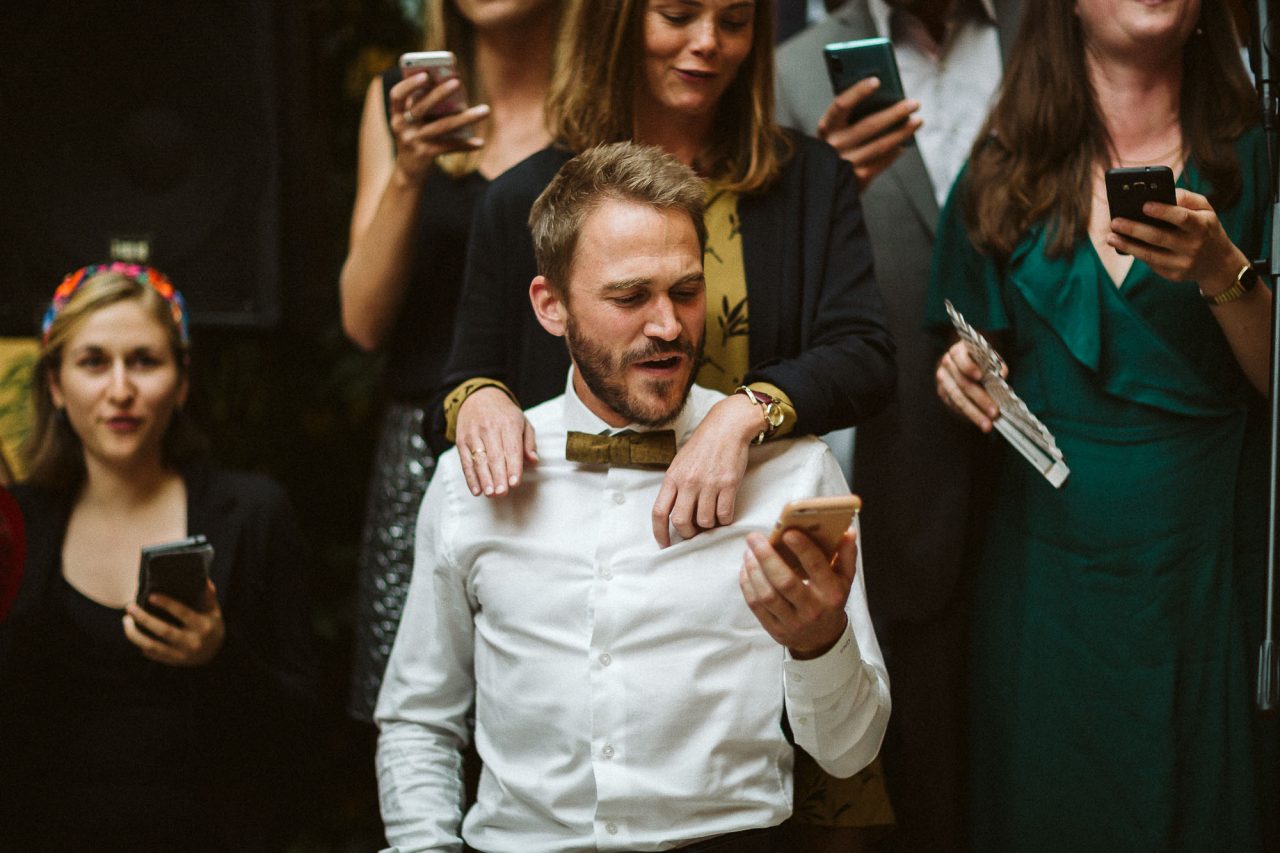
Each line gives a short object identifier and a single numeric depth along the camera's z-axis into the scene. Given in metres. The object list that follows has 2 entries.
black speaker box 2.72
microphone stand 1.73
